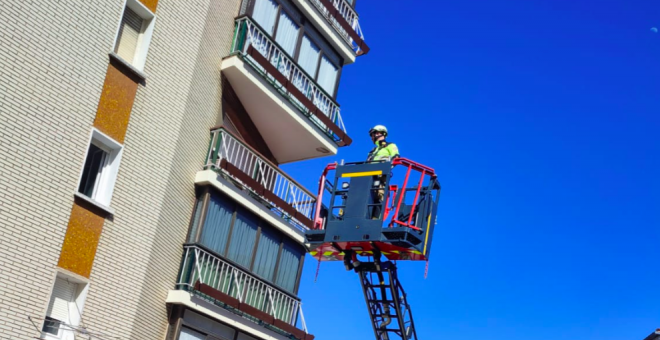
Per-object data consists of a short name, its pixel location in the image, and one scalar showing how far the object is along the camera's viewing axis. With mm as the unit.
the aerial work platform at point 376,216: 15625
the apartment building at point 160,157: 15719
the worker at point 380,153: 16125
